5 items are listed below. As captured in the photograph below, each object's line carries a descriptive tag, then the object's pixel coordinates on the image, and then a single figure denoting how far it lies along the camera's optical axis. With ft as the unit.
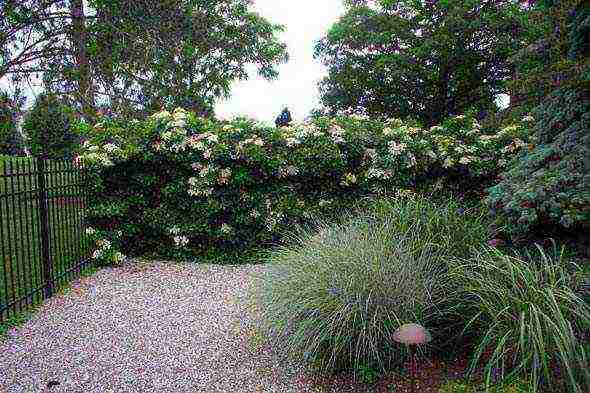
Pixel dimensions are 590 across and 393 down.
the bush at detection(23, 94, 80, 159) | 34.42
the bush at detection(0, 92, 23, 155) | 39.42
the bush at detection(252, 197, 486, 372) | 11.14
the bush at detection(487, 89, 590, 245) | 12.46
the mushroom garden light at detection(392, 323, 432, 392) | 8.58
